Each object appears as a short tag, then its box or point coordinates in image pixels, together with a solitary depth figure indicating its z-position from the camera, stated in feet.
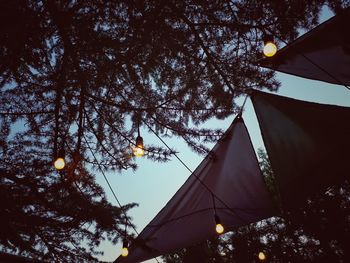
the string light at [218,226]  10.46
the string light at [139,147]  11.37
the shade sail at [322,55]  8.22
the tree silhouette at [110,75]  9.89
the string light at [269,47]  7.96
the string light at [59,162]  9.47
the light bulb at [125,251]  10.78
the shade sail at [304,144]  9.52
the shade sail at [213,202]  10.75
